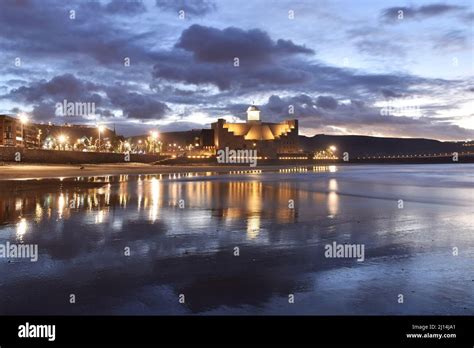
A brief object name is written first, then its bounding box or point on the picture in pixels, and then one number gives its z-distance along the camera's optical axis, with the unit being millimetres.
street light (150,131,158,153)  167625
